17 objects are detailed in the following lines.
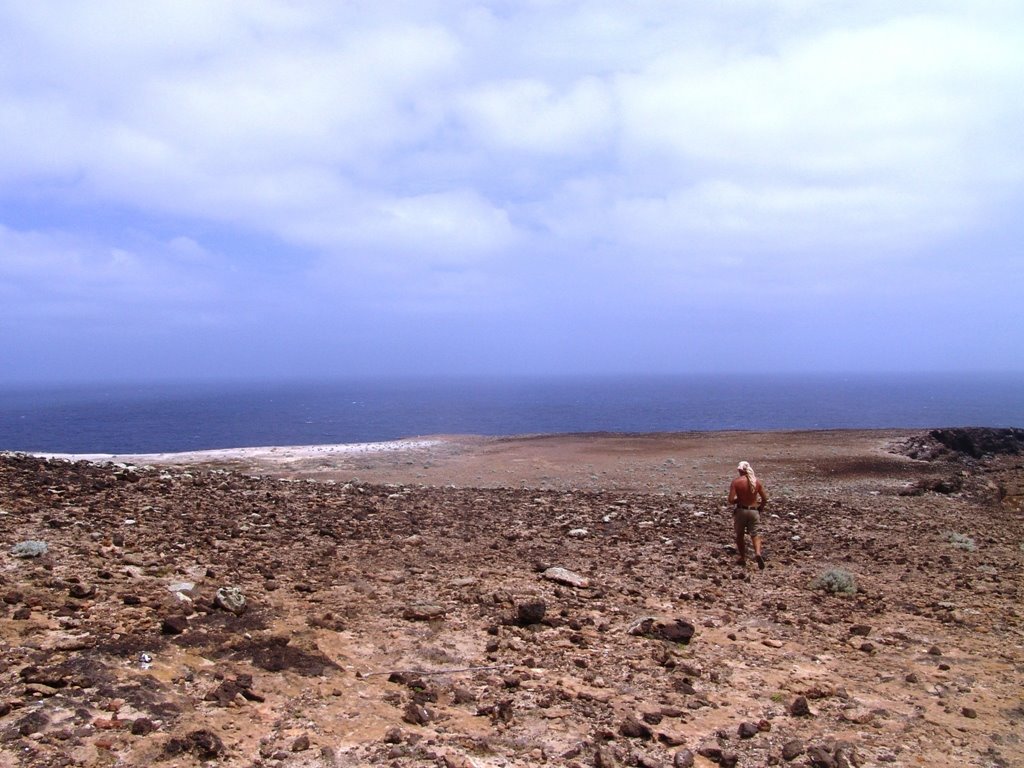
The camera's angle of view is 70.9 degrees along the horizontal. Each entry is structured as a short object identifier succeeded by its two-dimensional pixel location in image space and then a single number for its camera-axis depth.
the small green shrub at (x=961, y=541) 12.55
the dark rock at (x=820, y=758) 4.86
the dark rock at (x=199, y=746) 4.25
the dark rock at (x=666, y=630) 7.16
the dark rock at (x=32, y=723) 4.18
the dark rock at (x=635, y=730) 5.16
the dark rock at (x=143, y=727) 4.36
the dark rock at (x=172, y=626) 5.89
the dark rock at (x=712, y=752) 4.97
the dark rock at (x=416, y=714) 5.06
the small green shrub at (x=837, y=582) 9.35
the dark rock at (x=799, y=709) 5.68
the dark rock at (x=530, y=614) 7.25
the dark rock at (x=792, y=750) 5.01
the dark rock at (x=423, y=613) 7.16
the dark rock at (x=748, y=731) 5.30
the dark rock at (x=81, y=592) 6.47
